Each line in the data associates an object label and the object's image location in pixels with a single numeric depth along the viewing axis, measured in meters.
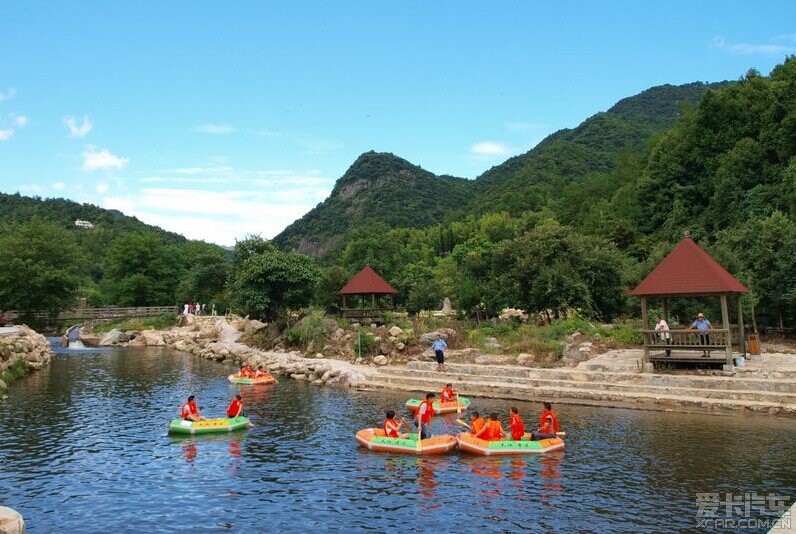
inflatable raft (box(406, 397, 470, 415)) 21.41
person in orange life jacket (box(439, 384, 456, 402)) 21.84
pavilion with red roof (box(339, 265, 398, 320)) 40.69
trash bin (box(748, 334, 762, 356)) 23.56
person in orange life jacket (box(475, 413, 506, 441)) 16.38
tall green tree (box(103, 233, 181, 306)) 73.12
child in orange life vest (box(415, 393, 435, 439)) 17.03
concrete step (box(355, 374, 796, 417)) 19.16
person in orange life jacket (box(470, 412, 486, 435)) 16.77
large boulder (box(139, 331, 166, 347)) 54.22
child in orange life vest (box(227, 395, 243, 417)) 19.78
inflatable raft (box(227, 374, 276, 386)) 28.88
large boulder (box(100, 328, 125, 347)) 54.41
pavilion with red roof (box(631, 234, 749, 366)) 21.67
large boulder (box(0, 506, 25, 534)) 8.09
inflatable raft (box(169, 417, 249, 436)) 18.83
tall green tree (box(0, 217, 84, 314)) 56.81
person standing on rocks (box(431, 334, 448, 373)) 27.10
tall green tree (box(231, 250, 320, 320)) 41.56
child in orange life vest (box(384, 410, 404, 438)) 16.92
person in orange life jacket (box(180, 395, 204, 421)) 19.31
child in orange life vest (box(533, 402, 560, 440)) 16.52
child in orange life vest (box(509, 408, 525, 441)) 16.48
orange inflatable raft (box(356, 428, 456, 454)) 16.48
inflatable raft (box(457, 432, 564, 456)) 15.96
